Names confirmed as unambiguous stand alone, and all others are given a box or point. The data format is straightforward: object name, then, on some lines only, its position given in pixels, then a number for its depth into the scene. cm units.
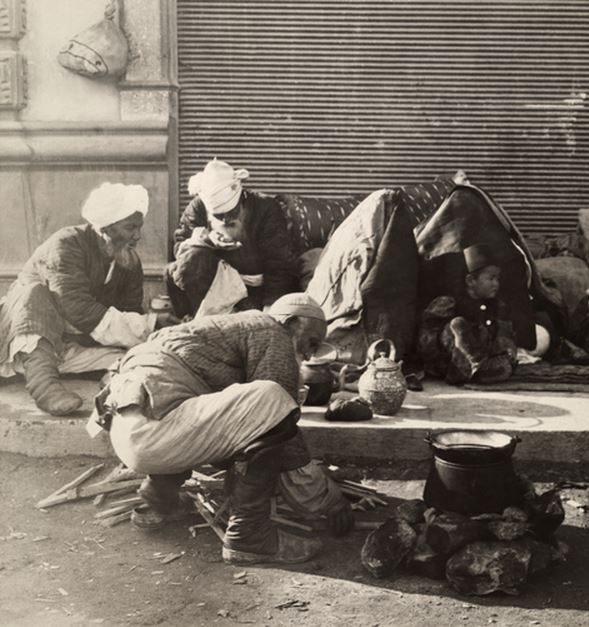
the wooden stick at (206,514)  567
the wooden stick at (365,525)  582
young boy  794
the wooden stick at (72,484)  628
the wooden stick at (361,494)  623
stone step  673
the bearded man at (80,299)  752
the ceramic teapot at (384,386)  702
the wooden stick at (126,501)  616
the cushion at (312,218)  945
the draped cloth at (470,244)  845
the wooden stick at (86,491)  628
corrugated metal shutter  1018
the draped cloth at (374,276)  827
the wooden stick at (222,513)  575
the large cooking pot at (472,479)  527
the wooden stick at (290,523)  574
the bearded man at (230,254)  859
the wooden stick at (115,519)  597
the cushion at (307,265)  907
